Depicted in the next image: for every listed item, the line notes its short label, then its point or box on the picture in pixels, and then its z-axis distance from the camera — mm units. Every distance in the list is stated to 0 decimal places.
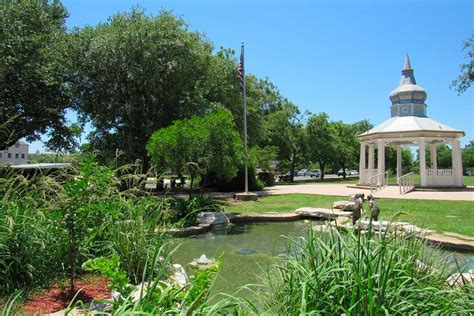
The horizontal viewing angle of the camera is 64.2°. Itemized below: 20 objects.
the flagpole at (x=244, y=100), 17709
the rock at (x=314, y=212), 12719
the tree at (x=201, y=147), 12016
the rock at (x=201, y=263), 6679
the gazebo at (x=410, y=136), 23688
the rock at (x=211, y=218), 11648
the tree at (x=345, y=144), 43934
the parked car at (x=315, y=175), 61809
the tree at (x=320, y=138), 41219
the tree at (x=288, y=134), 36188
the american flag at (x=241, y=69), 17719
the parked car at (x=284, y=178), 41906
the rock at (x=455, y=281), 3168
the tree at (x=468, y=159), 77250
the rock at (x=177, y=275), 4488
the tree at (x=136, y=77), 17125
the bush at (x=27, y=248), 4449
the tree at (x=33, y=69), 14953
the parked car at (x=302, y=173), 70075
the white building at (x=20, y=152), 55219
